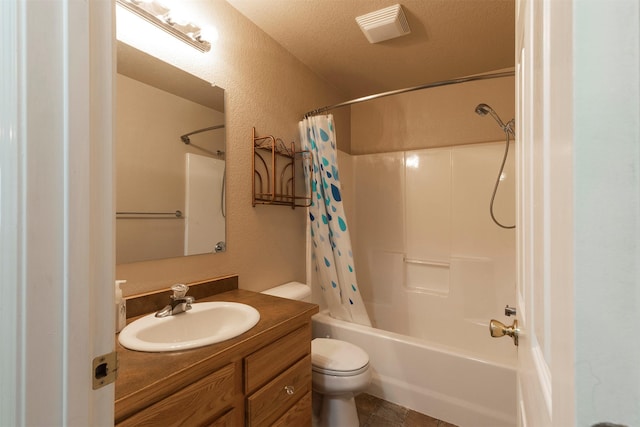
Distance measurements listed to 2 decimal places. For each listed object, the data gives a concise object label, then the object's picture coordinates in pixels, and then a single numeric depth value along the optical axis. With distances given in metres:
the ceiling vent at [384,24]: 1.62
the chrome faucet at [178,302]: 1.14
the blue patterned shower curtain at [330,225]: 2.01
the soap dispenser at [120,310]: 0.97
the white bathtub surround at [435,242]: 2.24
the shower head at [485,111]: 1.86
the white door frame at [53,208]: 0.36
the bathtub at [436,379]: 1.47
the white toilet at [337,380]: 1.44
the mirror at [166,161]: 1.14
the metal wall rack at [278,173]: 1.77
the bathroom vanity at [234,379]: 0.70
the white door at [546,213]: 0.27
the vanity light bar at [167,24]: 1.13
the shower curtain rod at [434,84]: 1.67
